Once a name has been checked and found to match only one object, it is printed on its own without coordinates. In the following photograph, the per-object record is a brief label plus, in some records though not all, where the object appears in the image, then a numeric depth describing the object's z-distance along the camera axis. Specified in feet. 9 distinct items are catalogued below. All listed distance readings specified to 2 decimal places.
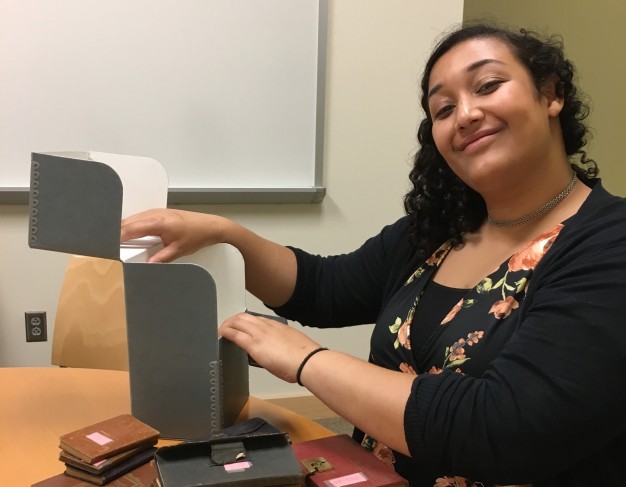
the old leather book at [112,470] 2.97
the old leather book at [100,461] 2.96
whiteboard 7.25
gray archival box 3.35
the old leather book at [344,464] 2.82
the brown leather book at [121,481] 2.96
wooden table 3.35
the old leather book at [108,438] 3.02
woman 2.68
